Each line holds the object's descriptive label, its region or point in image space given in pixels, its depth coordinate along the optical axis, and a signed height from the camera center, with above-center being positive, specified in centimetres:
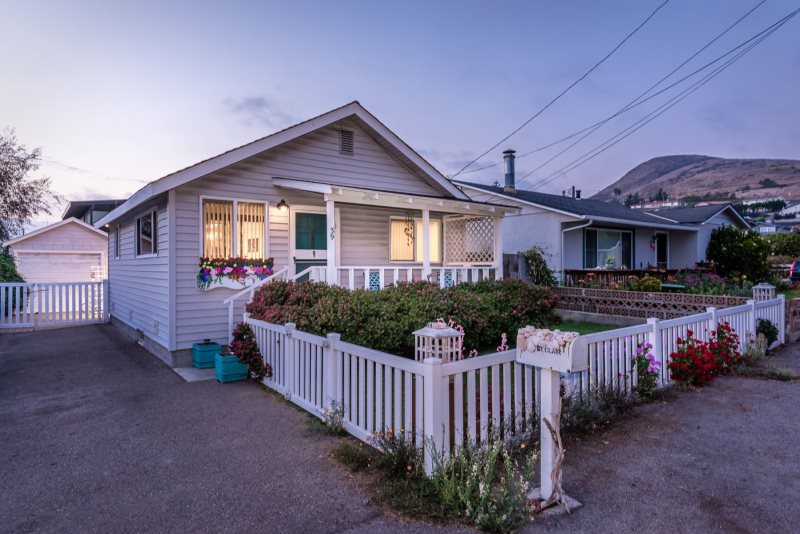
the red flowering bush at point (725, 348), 642 -127
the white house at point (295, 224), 781 +90
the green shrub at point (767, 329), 800 -121
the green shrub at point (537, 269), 1471 -18
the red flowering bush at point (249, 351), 624 -123
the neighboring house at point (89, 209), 2206 +305
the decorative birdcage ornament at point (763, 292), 898 -59
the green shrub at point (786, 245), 3019 +123
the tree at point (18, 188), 1723 +314
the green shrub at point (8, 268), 1526 -5
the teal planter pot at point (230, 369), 640 -151
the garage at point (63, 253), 2022 +65
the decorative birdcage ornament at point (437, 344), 464 -88
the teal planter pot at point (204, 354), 721 -144
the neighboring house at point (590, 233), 1552 +124
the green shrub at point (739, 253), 1859 +43
